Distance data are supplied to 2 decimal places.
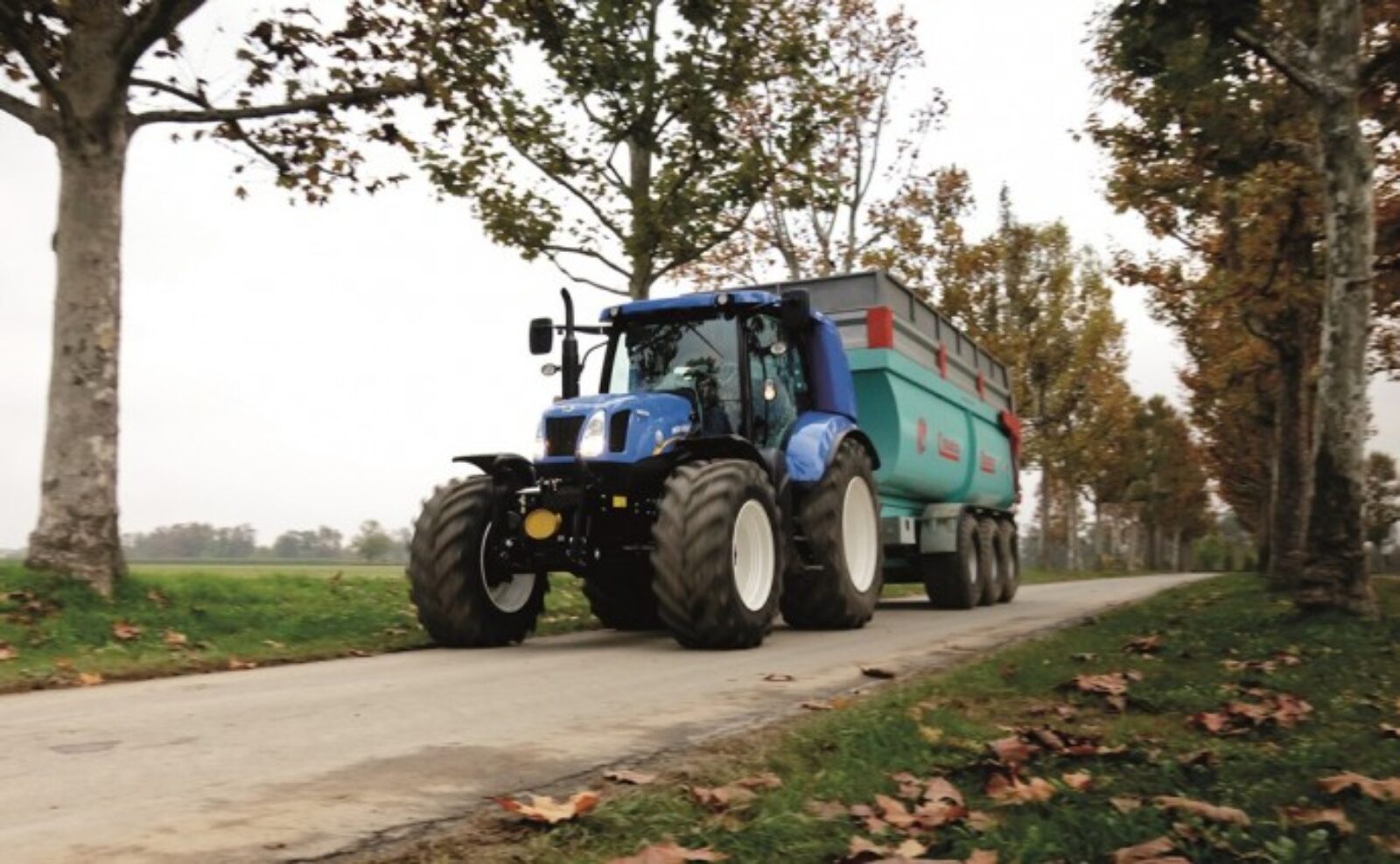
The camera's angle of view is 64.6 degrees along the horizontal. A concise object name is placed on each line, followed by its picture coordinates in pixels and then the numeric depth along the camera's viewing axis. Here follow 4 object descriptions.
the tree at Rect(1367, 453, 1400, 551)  65.75
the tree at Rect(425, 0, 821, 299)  15.26
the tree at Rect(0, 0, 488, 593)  9.32
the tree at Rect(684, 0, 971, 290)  27.11
